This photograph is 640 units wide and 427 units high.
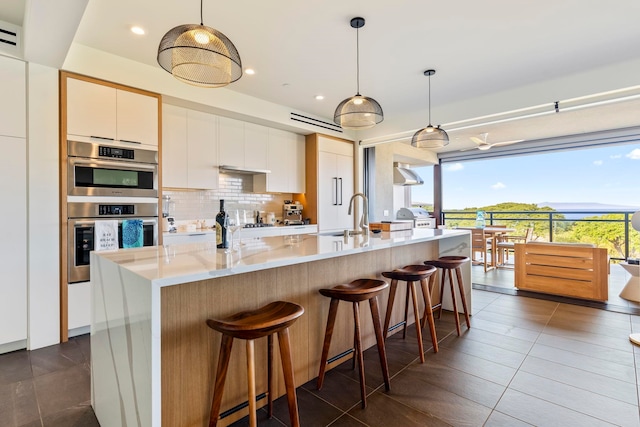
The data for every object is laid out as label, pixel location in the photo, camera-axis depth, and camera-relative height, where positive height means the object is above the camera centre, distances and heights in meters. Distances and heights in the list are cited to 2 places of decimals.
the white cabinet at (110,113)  2.92 +1.02
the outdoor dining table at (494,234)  5.95 -0.40
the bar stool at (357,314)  1.86 -0.63
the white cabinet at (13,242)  2.61 -0.22
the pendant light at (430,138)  3.57 +0.88
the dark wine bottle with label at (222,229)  1.93 -0.09
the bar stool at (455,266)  2.97 -0.50
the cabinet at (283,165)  4.91 +0.81
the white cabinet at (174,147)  3.80 +0.85
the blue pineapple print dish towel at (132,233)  3.19 -0.18
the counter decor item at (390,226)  4.80 -0.19
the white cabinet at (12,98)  2.61 +1.01
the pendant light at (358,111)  2.67 +0.90
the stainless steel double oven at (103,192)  2.91 +0.24
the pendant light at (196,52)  1.68 +0.92
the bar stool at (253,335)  1.29 -0.51
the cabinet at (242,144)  4.34 +1.04
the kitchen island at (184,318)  1.23 -0.50
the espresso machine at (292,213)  5.23 +0.03
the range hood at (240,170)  4.31 +0.65
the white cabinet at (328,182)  5.29 +0.58
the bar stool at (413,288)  2.38 -0.59
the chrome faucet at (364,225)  3.01 -0.11
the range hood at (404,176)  6.93 +0.86
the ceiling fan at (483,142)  5.39 +1.28
